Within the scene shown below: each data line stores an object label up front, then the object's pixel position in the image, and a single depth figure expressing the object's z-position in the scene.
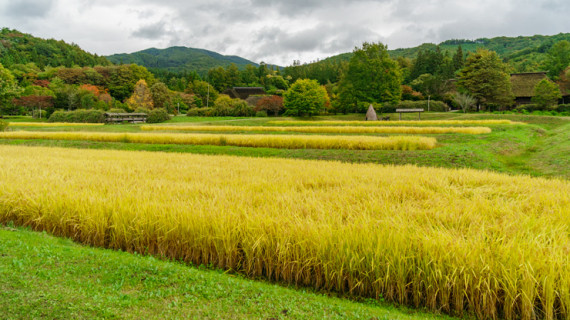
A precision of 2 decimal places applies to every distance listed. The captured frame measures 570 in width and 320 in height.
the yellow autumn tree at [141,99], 55.91
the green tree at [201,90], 79.30
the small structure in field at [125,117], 43.82
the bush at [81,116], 45.91
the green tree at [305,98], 51.75
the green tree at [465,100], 48.44
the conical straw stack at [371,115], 44.69
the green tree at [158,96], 57.66
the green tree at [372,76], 47.41
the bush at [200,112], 55.16
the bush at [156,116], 46.28
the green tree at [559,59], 63.19
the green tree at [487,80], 48.59
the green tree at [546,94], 46.25
